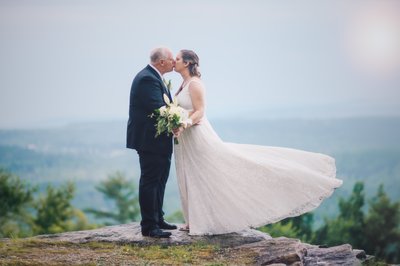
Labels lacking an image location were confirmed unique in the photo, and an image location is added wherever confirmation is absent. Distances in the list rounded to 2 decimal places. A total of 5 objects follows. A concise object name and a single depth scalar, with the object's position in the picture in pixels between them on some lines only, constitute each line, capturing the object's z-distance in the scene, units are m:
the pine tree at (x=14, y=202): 45.97
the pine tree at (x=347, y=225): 42.28
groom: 10.22
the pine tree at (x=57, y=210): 43.44
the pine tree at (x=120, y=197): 53.12
